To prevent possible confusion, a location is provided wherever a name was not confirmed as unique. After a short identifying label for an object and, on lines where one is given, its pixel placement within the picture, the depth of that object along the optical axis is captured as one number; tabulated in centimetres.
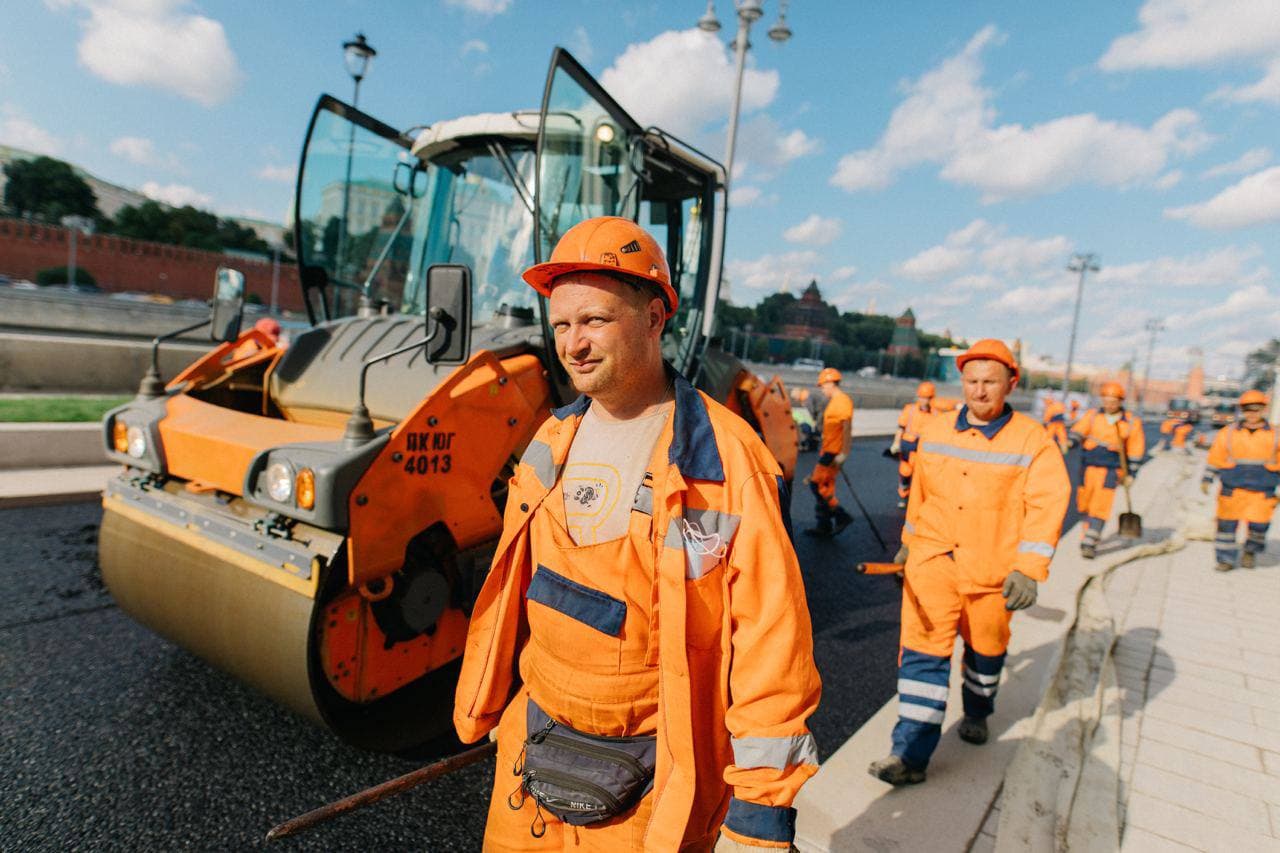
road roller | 252
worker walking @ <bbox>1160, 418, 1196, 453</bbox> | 2261
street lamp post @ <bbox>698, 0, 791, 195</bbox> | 1078
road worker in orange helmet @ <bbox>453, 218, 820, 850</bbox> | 138
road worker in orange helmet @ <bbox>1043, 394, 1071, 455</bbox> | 1329
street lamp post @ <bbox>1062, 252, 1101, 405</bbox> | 4144
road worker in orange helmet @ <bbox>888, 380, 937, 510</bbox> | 708
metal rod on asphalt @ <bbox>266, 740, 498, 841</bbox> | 163
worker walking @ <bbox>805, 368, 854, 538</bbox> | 736
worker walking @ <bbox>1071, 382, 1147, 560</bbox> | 748
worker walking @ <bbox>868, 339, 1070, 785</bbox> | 289
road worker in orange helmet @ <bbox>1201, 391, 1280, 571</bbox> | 723
